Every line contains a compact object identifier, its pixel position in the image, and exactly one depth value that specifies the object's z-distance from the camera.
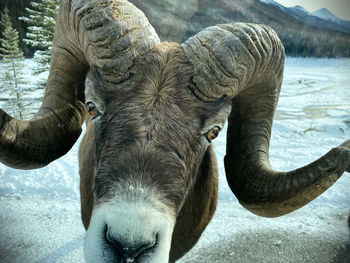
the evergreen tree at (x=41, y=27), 9.41
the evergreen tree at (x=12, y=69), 8.81
